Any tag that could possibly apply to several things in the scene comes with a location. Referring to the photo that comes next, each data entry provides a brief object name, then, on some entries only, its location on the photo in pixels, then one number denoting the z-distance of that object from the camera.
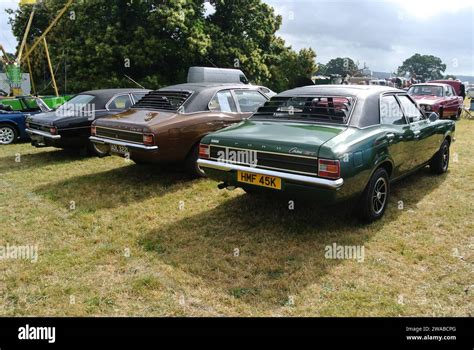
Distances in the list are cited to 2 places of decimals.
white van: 16.14
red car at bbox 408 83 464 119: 12.91
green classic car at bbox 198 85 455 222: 3.72
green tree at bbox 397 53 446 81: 106.96
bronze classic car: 5.68
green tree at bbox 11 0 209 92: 18.73
